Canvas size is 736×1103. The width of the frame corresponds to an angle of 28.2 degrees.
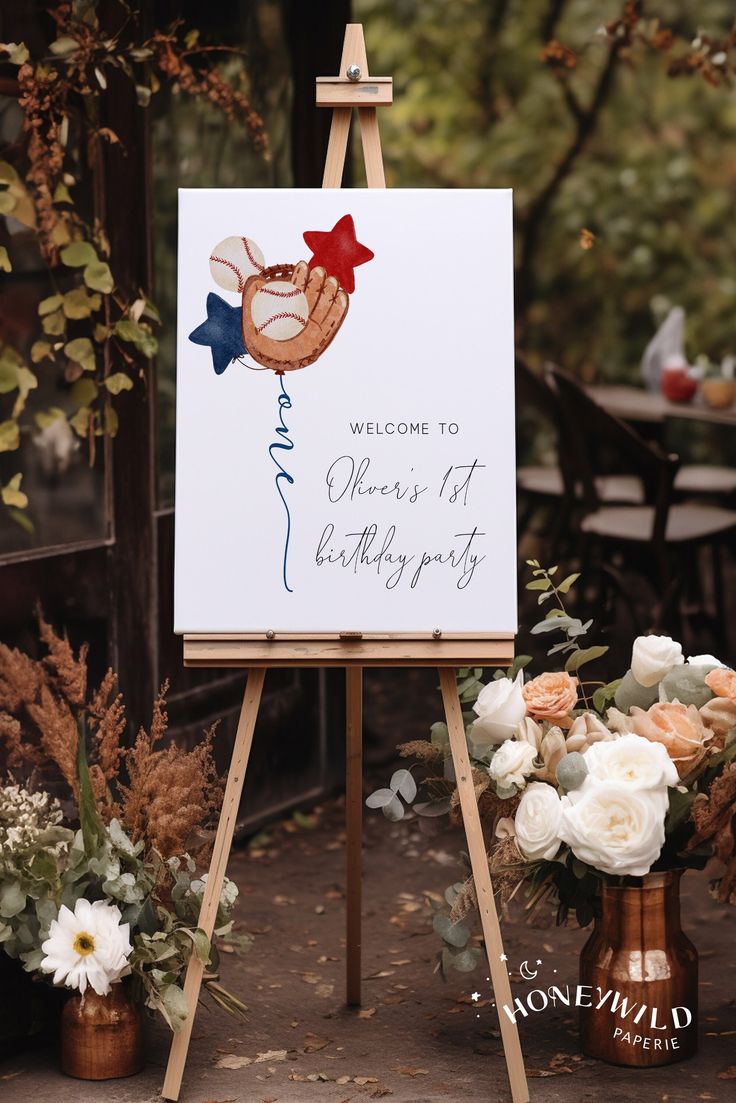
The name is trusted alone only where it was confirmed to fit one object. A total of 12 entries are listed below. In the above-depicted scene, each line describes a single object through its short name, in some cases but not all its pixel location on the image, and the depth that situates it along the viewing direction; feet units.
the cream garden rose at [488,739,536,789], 8.45
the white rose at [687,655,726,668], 8.87
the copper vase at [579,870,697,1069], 8.50
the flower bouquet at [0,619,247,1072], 8.19
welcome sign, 8.18
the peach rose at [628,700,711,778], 8.39
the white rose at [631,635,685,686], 8.80
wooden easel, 8.16
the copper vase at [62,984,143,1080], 8.41
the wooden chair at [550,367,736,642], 15.60
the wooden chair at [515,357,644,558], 18.71
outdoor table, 17.39
